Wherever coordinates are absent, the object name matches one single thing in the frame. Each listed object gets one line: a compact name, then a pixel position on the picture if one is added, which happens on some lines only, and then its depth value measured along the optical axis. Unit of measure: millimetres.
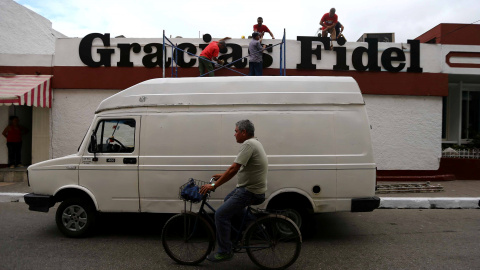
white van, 5262
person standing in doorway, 10609
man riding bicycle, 4105
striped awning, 9445
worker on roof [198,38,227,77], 8922
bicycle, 4172
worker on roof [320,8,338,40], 11469
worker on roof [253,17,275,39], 10640
